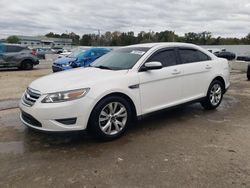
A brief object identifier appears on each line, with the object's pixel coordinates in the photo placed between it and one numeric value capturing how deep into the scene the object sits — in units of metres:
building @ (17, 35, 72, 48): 75.40
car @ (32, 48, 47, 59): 22.81
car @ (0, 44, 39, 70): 11.85
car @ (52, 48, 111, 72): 9.53
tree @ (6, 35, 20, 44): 65.76
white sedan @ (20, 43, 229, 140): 2.97
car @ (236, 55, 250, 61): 19.46
